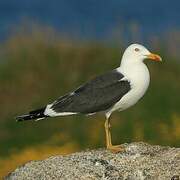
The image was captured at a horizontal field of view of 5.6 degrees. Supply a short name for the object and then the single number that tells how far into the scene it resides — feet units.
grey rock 47.14
